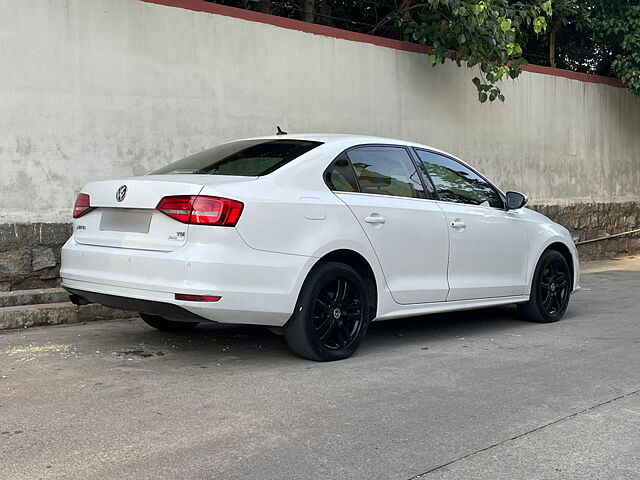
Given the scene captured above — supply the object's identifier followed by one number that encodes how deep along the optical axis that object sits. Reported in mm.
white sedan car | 5074
